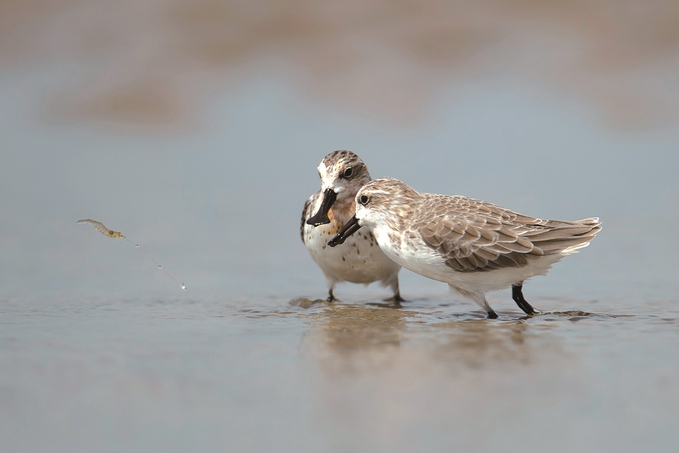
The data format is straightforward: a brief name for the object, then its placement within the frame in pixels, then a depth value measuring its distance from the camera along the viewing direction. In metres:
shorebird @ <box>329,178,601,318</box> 12.21
